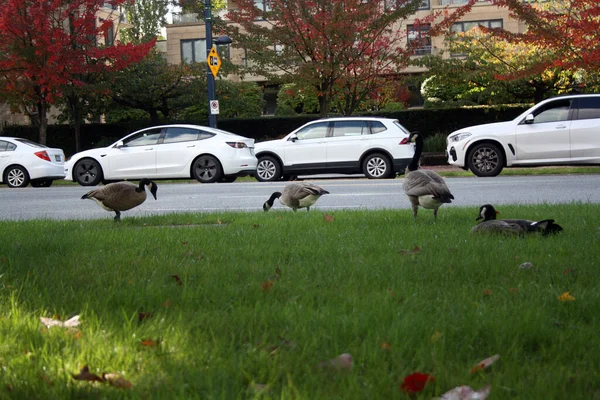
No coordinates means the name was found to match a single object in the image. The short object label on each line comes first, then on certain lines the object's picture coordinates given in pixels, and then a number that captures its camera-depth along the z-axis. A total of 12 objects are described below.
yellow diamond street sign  44.93
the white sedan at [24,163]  38.72
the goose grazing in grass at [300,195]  19.05
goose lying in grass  12.76
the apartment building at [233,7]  93.94
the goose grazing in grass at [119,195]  17.09
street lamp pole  45.16
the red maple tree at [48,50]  49.41
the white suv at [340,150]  37.78
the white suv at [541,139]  33.97
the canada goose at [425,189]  14.85
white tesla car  36.78
